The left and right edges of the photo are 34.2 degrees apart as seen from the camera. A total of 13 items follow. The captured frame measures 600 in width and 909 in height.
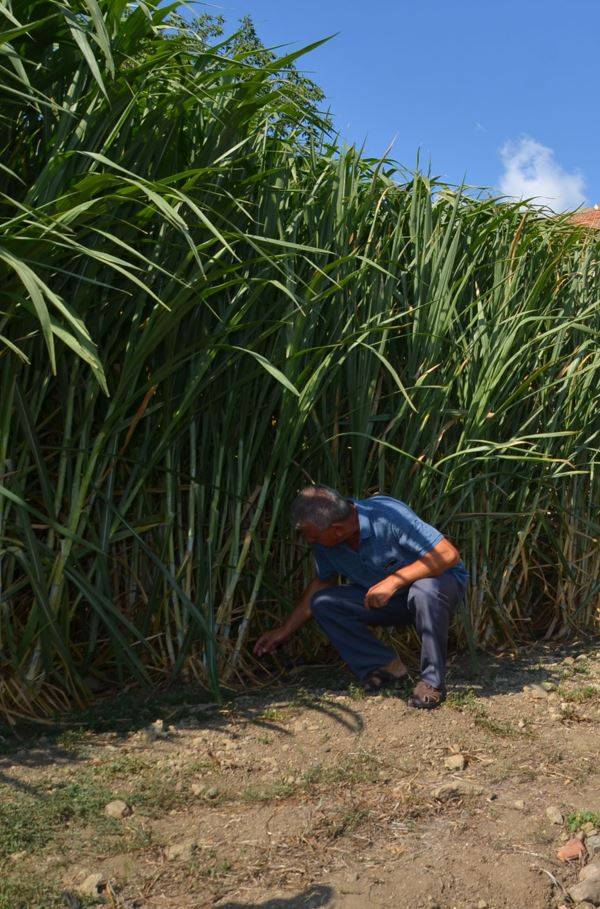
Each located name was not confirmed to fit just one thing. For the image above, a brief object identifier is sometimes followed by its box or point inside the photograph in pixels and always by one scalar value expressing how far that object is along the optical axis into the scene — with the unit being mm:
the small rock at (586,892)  2023
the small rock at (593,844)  2216
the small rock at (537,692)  3291
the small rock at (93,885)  1962
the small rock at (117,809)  2273
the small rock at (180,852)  2117
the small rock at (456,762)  2660
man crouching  3113
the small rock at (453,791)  2482
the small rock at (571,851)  2188
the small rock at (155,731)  2724
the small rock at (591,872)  2070
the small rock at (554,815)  2373
